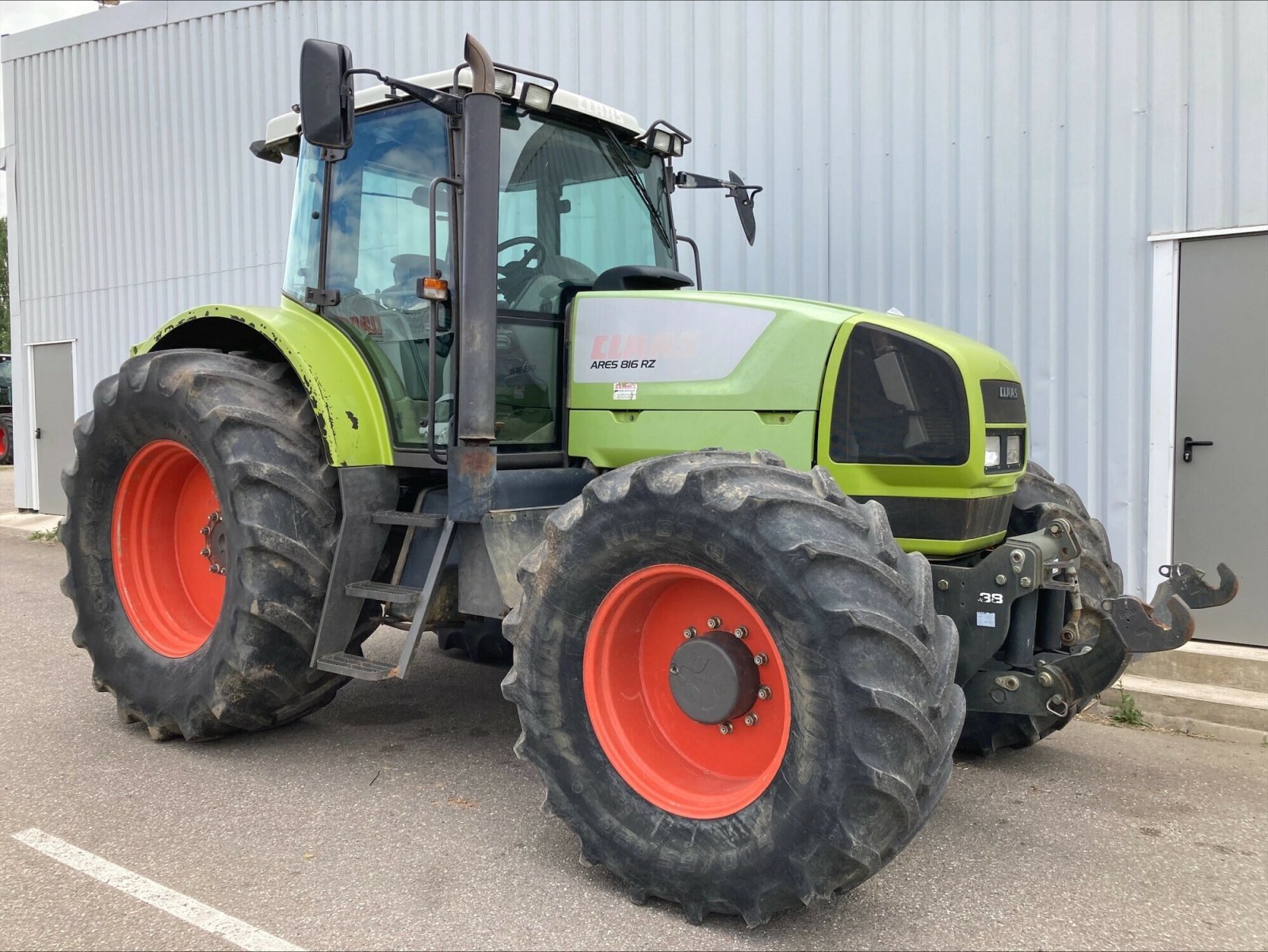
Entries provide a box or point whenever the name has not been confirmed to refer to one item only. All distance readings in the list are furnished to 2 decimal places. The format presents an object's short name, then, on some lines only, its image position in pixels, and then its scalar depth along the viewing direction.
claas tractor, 2.81
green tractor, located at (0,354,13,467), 21.88
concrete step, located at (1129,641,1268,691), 5.35
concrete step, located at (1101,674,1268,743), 4.99
